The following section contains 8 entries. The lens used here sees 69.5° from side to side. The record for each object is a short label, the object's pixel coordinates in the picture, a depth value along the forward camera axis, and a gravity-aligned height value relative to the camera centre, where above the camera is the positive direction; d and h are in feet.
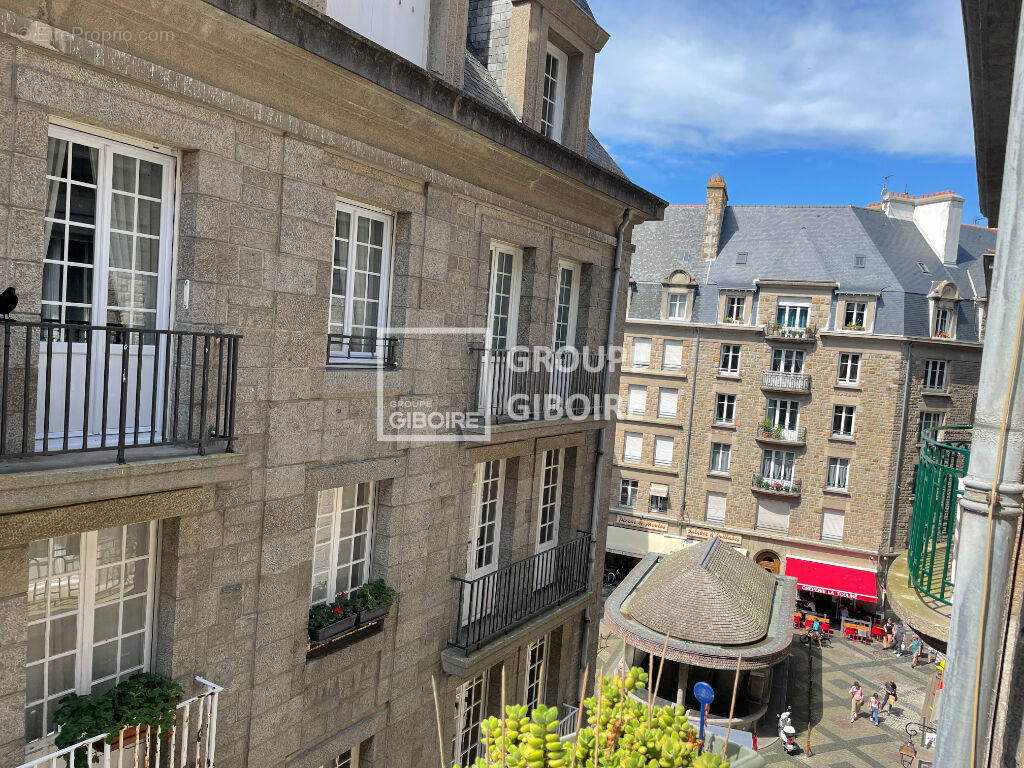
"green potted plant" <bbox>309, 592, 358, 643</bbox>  24.04 -9.65
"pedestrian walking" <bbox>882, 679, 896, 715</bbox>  75.51 -33.19
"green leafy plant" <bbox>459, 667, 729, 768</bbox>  12.73 -7.57
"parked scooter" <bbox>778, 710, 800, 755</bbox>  65.77 -33.56
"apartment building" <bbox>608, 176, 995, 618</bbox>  103.24 -1.81
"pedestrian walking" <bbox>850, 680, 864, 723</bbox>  72.49 -32.64
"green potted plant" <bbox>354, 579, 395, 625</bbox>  25.88 -9.52
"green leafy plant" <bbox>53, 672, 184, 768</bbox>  17.01 -9.53
